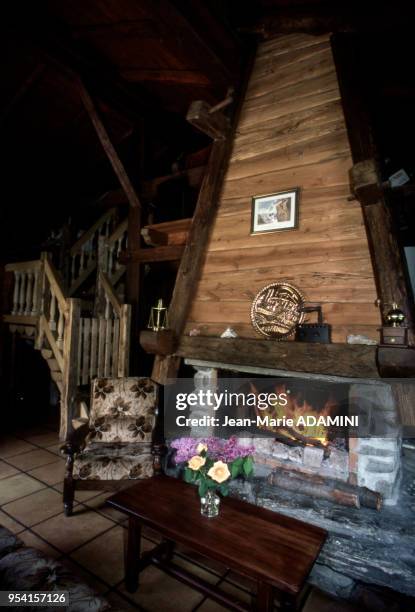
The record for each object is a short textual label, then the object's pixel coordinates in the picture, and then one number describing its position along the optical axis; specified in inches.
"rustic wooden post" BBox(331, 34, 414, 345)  91.3
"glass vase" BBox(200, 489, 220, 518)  80.5
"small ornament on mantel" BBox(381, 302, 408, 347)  86.4
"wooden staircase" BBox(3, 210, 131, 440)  185.6
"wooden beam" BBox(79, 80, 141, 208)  180.2
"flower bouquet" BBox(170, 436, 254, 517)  79.7
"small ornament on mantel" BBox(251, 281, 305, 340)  111.7
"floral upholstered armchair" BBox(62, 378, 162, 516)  114.3
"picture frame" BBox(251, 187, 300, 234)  118.4
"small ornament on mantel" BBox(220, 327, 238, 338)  121.5
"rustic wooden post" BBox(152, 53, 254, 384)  137.2
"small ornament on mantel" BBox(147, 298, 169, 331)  137.8
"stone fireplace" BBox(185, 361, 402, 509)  98.0
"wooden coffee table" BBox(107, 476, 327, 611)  65.1
